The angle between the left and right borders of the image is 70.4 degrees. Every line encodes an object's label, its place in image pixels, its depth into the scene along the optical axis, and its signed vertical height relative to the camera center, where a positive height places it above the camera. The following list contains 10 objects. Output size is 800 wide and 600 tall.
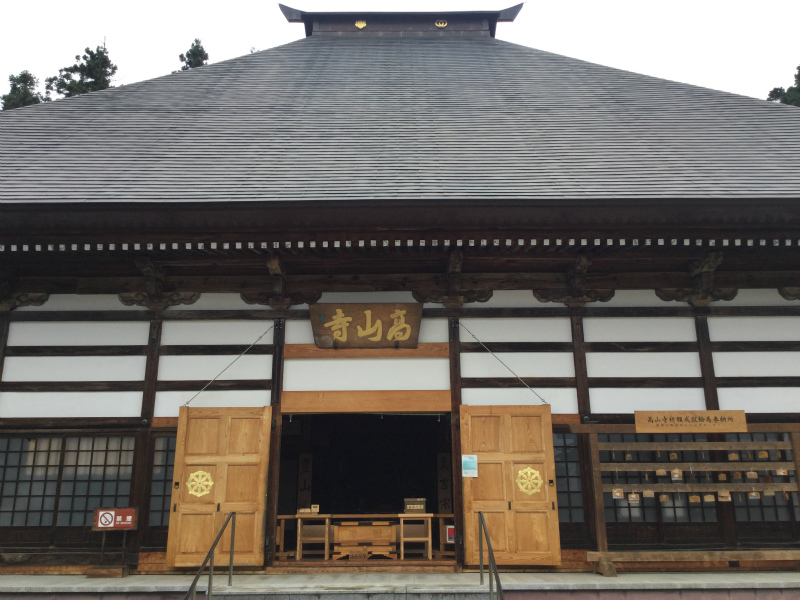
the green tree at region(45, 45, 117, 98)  17.25 +11.46
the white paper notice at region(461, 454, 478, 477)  6.58 -0.08
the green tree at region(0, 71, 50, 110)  16.91 +10.68
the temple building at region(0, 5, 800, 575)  6.33 +1.43
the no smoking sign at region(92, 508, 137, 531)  6.38 -0.64
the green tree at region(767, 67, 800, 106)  16.44 +10.39
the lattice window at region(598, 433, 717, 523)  6.73 -0.51
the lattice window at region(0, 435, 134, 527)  6.73 -0.20
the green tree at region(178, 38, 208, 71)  18.77 +12.89
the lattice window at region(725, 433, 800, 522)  6.74 -0.56
